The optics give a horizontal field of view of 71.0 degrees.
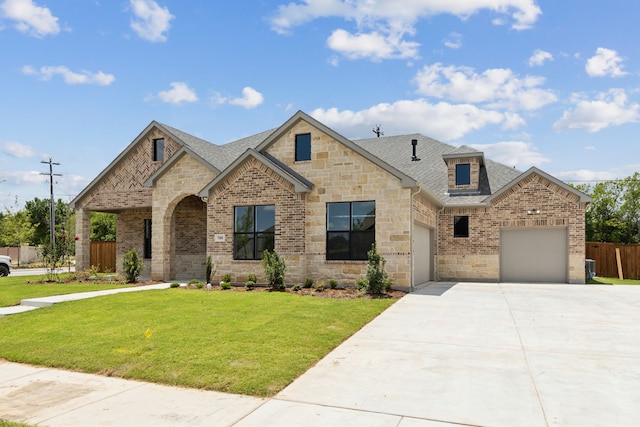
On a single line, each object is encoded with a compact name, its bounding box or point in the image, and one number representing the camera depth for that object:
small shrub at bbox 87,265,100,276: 21.09
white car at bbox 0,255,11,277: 24.76
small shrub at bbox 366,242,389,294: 14.29
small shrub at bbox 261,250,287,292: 15.57
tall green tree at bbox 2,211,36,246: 50.66
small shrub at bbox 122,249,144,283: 18.97
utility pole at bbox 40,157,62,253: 42.25
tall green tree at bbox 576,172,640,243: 36.75
